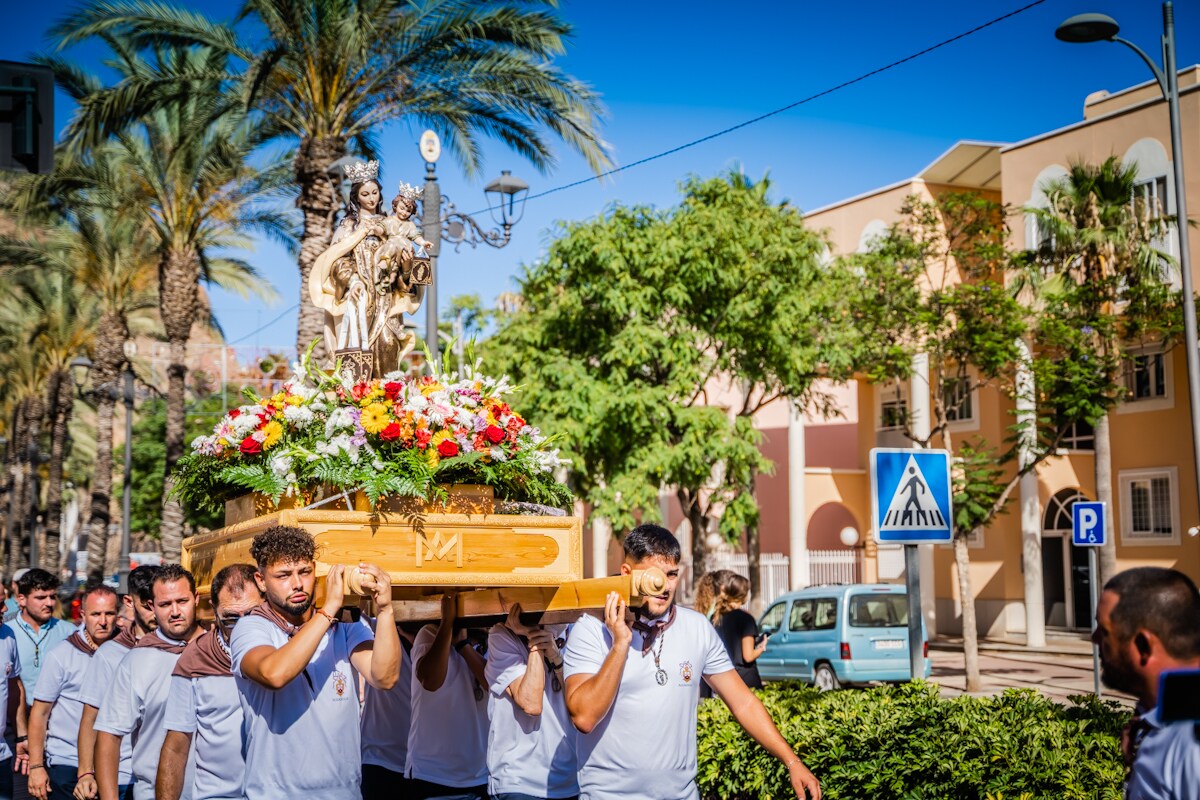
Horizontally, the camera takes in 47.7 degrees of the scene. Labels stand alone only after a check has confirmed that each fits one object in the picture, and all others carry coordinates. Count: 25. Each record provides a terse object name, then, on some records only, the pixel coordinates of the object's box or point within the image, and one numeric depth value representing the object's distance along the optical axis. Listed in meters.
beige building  30.12
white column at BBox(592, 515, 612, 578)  41.09
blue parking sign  17.85
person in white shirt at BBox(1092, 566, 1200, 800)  2.93
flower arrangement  5.54
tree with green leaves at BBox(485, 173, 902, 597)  20.53
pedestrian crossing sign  9.20
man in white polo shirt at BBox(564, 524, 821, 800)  4.99
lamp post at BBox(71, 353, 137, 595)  31.34
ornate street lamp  13.39
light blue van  20.36
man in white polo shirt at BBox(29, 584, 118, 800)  7.86
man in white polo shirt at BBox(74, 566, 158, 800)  6.69
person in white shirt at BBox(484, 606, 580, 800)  5.65
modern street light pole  15.87
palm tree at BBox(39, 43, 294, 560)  24.92
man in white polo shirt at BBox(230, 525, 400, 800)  4.88
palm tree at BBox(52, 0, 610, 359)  17.23
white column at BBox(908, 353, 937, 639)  33.66
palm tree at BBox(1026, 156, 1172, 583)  24.58
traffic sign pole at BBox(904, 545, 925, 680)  8.67
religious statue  7.14
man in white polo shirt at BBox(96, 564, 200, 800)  6.22
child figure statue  7.14
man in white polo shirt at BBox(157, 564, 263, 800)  5.33
